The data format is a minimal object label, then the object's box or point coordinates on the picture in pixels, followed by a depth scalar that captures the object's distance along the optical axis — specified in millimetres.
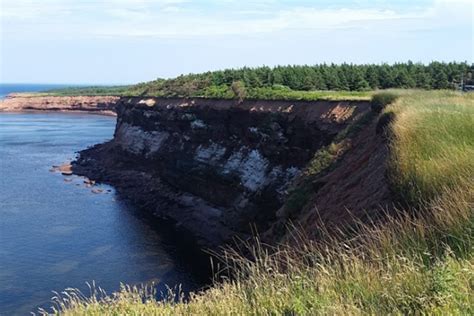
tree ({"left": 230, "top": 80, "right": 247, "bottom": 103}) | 53812
